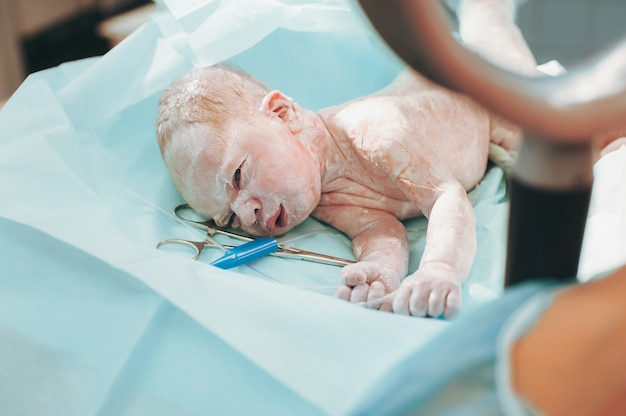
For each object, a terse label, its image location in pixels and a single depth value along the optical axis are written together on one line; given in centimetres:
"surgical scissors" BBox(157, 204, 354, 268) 81
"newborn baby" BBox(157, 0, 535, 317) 80
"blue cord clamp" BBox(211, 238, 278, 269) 78
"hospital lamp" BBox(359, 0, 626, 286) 28
